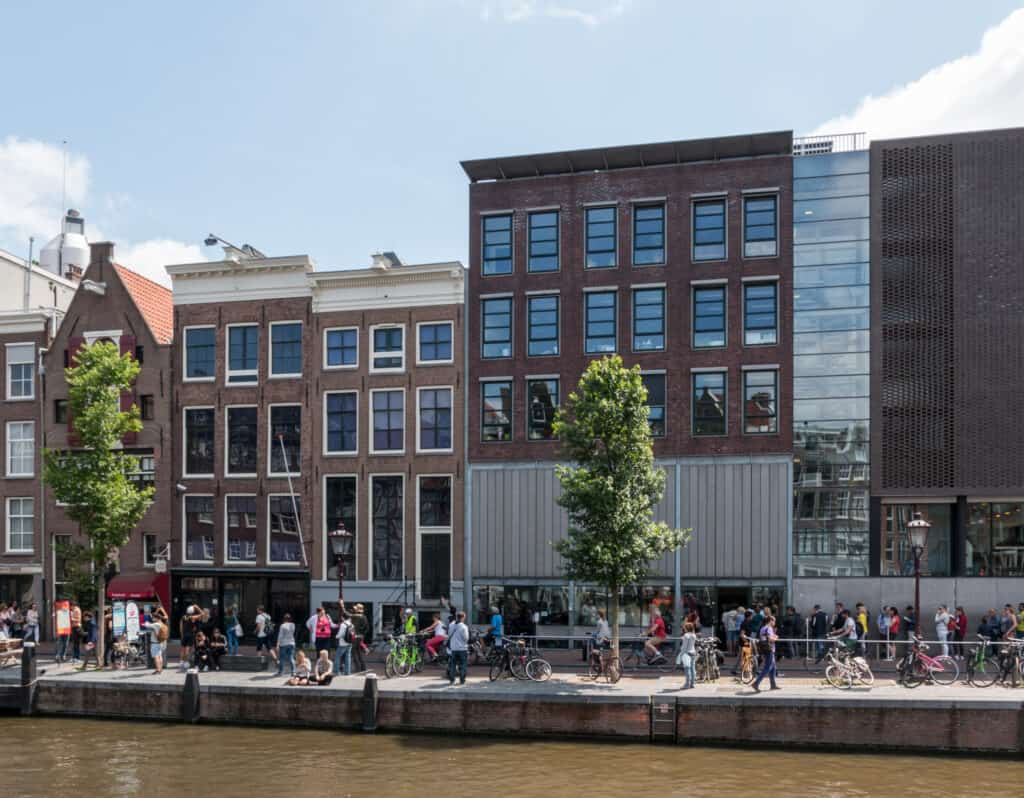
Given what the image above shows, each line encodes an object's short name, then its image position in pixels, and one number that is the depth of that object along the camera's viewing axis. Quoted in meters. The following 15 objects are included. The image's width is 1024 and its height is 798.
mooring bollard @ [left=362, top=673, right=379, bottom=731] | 26.56
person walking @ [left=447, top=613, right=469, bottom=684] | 27.64
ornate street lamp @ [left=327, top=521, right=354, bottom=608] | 32.88
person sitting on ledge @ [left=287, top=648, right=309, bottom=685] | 28.02
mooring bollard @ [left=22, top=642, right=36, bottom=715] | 29.42
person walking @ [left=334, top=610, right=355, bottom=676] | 29.86
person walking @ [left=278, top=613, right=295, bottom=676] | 29.84
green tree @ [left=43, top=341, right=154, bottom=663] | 34.00
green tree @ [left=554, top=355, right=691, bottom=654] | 28.44
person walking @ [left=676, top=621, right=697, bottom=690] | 26.41
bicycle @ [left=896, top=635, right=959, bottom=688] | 26.38
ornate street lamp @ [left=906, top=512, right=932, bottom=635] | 28.31
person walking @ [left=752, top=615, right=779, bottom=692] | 25.50
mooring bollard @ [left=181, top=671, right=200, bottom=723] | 27.84
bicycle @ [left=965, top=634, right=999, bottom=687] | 26.53
